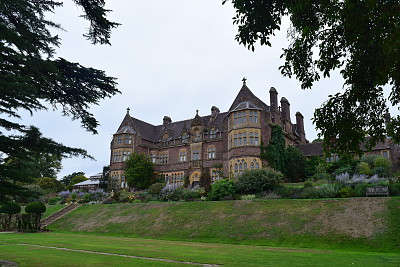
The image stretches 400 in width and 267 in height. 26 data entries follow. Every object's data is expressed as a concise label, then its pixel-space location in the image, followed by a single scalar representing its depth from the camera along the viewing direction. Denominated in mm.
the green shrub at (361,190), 22984
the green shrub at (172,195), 32569
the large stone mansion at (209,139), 37812
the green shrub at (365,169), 32000
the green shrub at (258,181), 28281
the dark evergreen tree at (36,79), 7000
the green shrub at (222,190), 28500
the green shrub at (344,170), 34850
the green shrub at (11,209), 29669
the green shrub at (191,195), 31364
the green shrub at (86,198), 38494
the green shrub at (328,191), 24070
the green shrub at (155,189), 36594
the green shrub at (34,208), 29344
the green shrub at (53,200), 41812
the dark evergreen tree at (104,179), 50688
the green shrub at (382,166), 31492
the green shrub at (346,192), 23281
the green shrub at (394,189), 21989
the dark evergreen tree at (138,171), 43969
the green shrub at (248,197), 26875
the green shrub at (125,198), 35062
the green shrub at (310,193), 24625
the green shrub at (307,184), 28170
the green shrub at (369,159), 35000
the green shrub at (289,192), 25575
